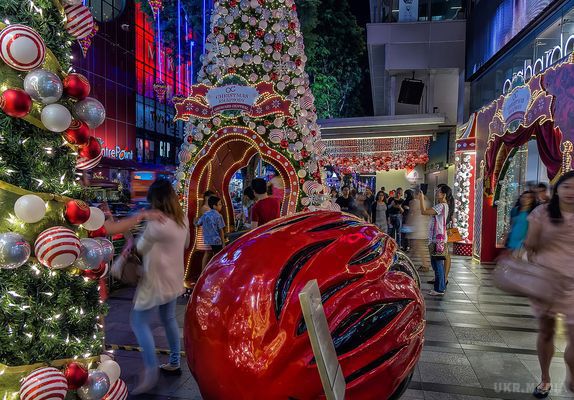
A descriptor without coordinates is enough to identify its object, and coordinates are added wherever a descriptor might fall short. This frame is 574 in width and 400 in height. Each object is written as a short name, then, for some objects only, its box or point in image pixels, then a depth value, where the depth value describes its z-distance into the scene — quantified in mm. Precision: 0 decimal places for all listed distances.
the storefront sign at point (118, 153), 27594
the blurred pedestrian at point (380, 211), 12820
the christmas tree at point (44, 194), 1948
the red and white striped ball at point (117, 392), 2400
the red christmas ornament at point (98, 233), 2352
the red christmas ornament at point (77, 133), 2260
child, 7148
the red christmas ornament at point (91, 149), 2365
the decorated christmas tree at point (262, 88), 7414
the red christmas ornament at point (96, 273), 2283
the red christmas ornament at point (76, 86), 2171
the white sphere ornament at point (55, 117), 2059
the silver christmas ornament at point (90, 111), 2271
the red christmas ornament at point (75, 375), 2139
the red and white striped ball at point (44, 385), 1966
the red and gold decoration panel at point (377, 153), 17344
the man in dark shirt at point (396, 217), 13445
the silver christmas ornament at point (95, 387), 2211
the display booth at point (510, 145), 6809
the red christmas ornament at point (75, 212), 2137
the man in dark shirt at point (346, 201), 10484
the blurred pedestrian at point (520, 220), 6059
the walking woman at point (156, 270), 3850
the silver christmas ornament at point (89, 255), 2182
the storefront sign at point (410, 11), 15809
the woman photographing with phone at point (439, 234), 7480
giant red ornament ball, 1476
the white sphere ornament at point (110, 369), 2365
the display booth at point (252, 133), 7395
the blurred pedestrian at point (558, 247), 3221
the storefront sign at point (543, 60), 7055
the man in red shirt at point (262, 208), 6641
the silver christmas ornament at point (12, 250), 1857
